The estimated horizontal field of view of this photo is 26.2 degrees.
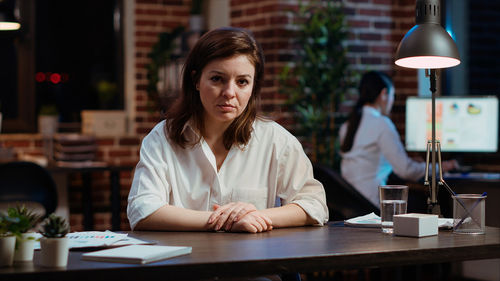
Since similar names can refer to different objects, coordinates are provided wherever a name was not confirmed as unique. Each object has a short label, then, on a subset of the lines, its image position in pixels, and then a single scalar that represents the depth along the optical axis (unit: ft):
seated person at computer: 14.91
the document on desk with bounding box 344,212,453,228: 8.49
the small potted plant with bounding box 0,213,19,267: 6.89
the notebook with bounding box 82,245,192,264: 6.90
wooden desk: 6.78
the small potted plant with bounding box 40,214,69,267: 6.87
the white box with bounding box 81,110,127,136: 20.06
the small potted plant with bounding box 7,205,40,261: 7.01
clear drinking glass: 8.34
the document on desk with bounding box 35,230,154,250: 7.58
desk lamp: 8.40
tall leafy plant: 15.97
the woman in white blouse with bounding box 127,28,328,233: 8.88
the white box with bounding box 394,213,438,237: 7.98
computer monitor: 15.64
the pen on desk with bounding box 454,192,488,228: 8.21
